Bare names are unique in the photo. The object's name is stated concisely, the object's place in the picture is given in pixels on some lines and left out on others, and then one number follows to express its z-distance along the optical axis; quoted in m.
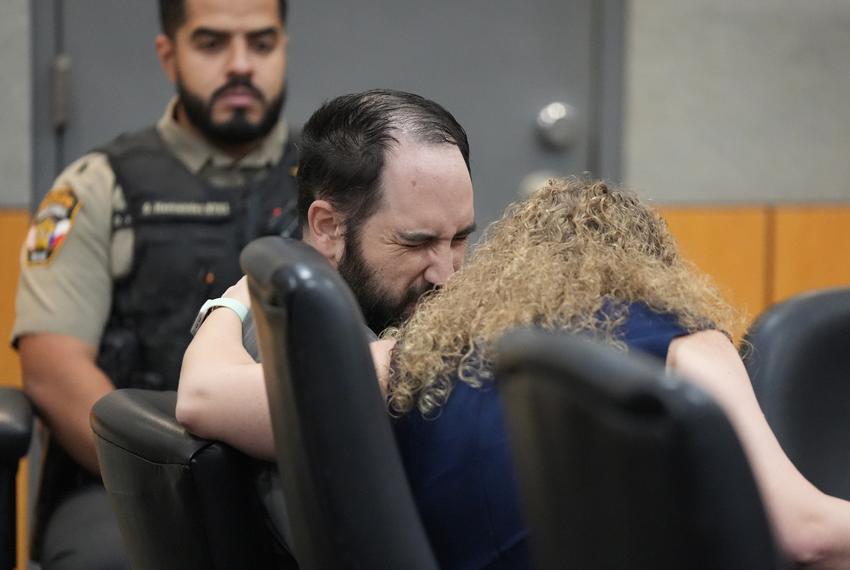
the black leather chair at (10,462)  5.50
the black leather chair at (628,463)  2.98
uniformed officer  5.80
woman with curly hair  4.66
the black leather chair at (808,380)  5.42
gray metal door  6.34
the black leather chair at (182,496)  5.20
